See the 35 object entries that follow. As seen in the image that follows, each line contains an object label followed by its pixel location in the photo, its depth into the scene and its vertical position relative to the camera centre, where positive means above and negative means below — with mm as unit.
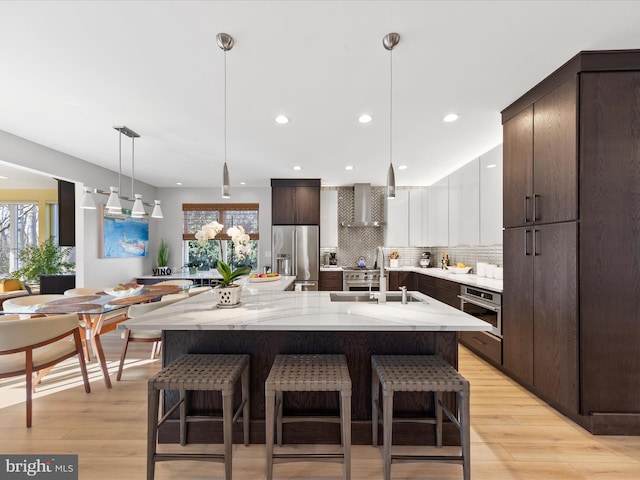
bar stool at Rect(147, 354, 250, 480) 1529 -734
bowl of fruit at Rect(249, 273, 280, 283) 3770 -466
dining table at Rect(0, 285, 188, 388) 2594 -604
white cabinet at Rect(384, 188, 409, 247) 6031 +402
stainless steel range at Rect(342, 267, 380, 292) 5672 -685
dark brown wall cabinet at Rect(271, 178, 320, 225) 5641 +724
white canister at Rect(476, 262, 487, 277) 4069 -373
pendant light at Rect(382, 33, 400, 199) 1839 +1214
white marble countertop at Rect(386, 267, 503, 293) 3248 -473
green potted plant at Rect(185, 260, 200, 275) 6328 -538
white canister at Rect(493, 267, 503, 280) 3709 -387
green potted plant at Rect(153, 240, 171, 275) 6109 -393
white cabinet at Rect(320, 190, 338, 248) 6078 +482
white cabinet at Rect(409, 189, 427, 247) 5957 +499
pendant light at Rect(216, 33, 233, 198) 1830 +1210
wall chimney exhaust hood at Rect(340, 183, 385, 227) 5961 +728
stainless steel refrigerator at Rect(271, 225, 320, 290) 5547 -197
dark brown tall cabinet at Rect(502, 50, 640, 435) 2043 +4
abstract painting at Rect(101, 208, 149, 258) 4906 +88
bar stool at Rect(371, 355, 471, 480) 1507 -718
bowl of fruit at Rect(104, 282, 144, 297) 3447 -576
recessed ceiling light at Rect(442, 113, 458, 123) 2951 +1217
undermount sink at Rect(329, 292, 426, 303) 2580 -478
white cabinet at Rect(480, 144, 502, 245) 3420 +522
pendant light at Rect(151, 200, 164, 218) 4301 +411
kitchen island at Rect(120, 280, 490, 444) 1912 -698
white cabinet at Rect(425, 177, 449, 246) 4934 +482
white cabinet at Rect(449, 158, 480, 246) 3941 +509
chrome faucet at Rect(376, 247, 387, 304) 2209 -339
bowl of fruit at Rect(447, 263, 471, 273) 4742 -428
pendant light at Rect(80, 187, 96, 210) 3479 +460
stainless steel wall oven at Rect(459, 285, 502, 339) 3002 -672
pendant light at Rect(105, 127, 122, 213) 3359 +430
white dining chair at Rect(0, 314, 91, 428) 2098 -741
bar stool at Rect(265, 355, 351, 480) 1495 -716
